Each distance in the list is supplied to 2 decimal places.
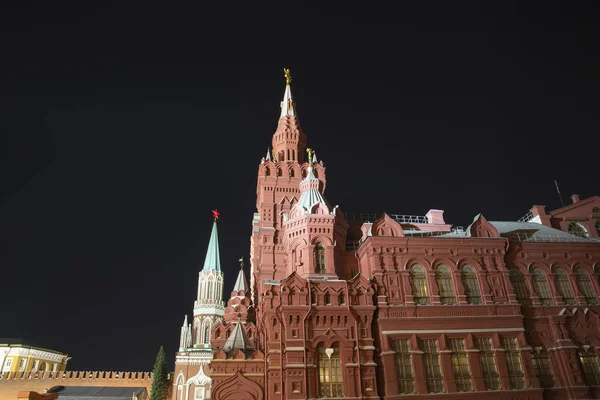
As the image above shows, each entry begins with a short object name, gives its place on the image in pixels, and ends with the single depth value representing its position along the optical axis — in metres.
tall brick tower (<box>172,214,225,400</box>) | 62.47
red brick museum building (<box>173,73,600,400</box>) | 29.45
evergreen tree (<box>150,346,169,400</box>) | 64.25
